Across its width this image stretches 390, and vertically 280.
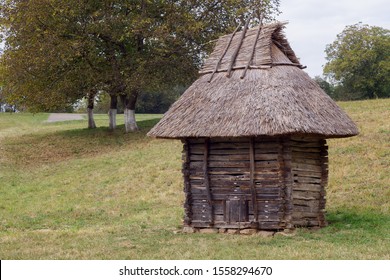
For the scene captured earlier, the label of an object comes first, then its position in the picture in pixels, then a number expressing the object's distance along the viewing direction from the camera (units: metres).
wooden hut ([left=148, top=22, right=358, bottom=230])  15.55
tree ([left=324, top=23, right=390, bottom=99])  61.84
